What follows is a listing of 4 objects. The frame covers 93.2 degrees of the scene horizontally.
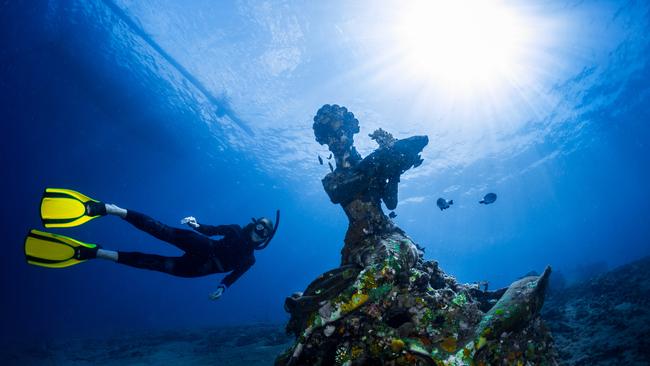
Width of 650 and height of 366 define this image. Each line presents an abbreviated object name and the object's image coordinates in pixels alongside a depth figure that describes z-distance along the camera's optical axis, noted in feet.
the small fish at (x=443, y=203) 28.71
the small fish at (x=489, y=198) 29.17
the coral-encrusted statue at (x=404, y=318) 9.37
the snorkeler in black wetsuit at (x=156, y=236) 15.83
